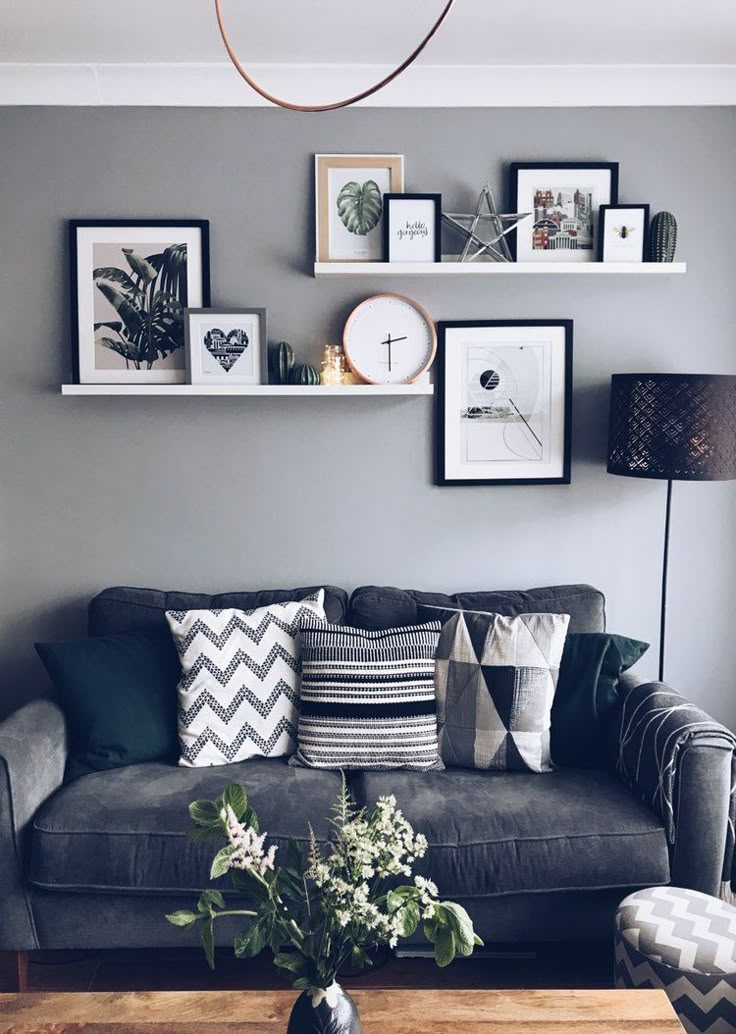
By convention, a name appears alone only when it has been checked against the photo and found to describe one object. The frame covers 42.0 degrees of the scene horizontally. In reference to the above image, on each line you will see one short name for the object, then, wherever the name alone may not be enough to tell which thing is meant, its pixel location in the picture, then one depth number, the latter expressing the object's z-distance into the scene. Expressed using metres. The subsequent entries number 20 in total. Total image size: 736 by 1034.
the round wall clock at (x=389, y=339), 3.20
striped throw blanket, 2.41
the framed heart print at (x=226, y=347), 3.13
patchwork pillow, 2.69
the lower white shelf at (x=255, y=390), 3.09
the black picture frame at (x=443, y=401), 3.23
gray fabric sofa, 2.36
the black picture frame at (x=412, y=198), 3.10
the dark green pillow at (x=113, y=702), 2.70
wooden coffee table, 1.66
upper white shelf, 3.07
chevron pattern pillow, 2.74
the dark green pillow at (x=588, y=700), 2.74
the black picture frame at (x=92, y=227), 3.16
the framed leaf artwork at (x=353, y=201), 3.17
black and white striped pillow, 2.68
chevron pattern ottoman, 1.97
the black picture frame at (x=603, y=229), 3.15
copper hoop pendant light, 1.34
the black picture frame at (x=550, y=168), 3.17
